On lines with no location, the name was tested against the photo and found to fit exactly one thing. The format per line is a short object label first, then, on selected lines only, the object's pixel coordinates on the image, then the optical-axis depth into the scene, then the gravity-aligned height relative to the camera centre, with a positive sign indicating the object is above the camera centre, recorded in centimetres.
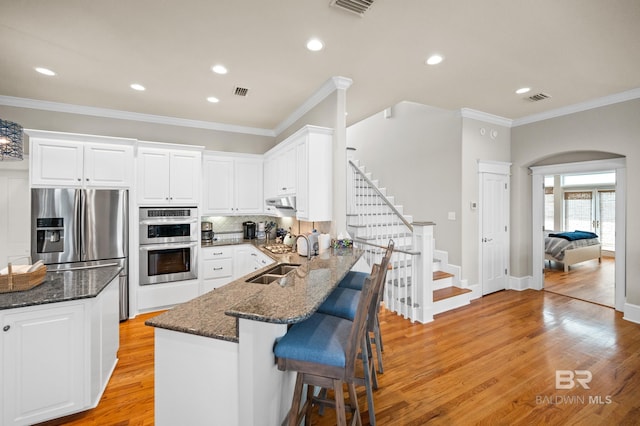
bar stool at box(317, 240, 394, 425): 182 -68
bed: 638 -85
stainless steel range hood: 383 +15
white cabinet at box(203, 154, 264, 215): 472 +51
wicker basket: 190 -48
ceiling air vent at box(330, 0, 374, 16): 204 +158
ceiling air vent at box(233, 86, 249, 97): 358 +163
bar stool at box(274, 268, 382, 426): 132 -71
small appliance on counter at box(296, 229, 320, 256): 328 -39
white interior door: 479 -34
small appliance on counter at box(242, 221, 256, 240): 525 -33
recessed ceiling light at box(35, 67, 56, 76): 302 +159
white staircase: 362 -62
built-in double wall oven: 395 -46
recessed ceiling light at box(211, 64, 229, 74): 302 +162
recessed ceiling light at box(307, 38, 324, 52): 253 +159
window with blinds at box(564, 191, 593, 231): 891 +9
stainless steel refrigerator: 337 -21
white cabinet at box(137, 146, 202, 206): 400 +56
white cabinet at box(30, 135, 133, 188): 343 +66
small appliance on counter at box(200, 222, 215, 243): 489 -34
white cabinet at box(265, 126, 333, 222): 334 +51
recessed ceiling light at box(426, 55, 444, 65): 283 +161
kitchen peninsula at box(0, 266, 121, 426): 178 -94
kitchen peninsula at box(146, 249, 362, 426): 130 -76
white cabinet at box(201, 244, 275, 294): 440 -83
